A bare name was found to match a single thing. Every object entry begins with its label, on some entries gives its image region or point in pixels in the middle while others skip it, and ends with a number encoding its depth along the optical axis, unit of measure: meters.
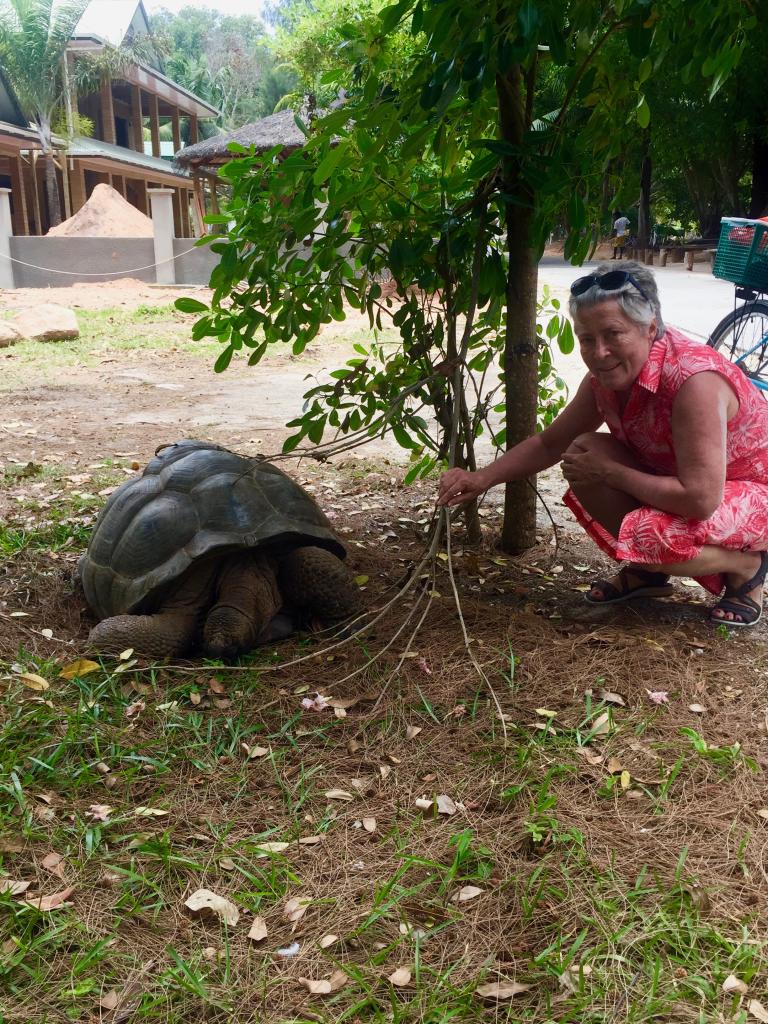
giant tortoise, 3.34
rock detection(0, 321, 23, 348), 11.82
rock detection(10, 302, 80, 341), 12.40
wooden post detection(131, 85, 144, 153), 37.00
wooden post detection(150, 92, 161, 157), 38.19
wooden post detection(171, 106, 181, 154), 39.56
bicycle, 7.24
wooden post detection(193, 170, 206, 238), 28.42
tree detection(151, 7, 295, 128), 60.62
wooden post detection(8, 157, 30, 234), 28.34
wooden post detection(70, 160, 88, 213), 31.05
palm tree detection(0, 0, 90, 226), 29.86
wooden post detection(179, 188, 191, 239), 36.66
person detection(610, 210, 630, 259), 30.81
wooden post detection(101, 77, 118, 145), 34.56
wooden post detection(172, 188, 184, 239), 35.29
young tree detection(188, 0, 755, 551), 2.63
